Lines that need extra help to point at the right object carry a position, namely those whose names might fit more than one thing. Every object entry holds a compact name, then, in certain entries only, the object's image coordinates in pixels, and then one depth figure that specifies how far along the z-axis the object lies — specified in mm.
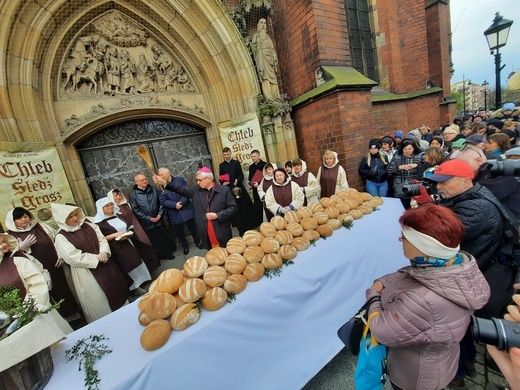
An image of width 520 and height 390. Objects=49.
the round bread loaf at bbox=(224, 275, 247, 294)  1584
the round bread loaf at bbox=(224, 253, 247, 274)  1711
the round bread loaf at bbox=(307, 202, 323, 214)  2693
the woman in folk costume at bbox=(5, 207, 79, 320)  2500
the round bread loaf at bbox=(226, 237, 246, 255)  1900
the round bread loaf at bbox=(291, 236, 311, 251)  2107
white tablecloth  1231
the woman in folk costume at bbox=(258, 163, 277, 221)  3871
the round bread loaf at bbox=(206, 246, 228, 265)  1771
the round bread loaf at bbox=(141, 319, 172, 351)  1250
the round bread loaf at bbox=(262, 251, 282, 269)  1830
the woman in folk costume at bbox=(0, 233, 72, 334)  1937
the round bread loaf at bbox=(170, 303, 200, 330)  1356
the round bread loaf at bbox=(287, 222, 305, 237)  2236
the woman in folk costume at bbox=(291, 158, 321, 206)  3748
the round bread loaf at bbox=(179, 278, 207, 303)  1467
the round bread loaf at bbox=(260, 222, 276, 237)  2166
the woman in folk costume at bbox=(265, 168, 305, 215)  3301
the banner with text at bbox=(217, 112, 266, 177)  4766
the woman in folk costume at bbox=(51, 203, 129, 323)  2408
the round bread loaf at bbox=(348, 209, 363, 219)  2672
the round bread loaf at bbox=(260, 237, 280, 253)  1949
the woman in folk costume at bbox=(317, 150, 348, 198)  3775
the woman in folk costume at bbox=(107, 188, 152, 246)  3406
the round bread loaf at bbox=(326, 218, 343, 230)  2447
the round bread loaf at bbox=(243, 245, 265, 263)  1829
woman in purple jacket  1024
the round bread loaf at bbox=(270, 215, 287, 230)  2274
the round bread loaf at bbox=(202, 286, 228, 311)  1475
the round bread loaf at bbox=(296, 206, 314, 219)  2561
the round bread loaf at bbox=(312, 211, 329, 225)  2455
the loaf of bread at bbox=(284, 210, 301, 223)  2445
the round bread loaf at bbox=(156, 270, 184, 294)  1511
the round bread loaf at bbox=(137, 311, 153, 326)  1403
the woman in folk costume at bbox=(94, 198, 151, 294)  3020
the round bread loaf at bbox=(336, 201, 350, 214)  2711
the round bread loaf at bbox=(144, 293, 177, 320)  1377
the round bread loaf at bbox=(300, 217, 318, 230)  2328
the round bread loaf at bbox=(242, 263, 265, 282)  1718
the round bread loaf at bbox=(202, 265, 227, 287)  1584
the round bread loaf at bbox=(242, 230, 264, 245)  2012
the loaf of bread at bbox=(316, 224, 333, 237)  2311
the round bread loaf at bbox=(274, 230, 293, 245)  2086
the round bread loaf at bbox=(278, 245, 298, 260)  1956
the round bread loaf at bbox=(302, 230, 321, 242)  2213
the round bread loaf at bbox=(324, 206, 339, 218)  2584
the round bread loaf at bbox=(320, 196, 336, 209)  2837
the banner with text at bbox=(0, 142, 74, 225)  3049
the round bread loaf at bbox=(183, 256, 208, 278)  1654
